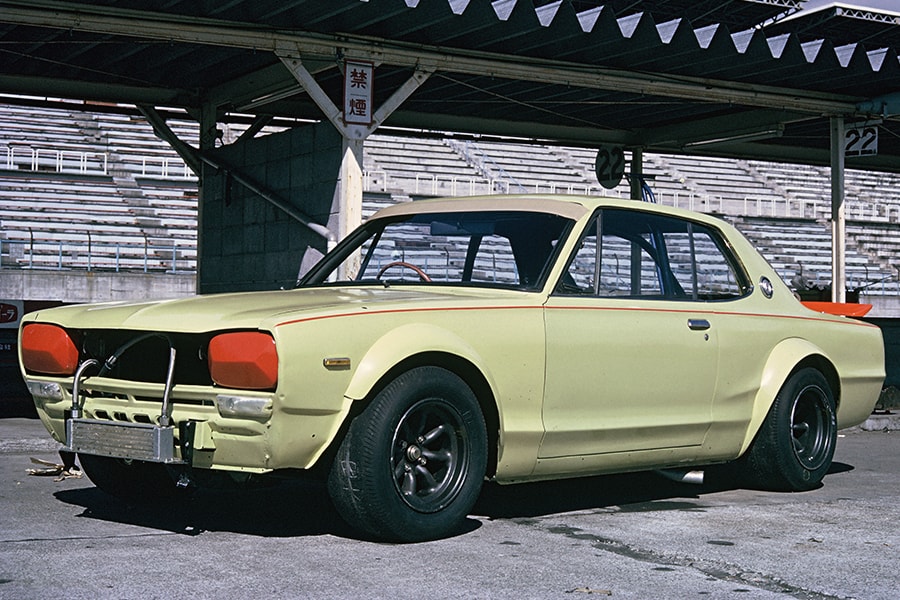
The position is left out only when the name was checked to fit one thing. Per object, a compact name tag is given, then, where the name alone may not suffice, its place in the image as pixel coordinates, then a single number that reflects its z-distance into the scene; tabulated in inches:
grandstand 1025.5
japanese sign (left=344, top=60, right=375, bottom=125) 458.6
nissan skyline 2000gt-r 190.4
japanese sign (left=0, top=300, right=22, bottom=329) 481.4
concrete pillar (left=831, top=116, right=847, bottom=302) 593.6
